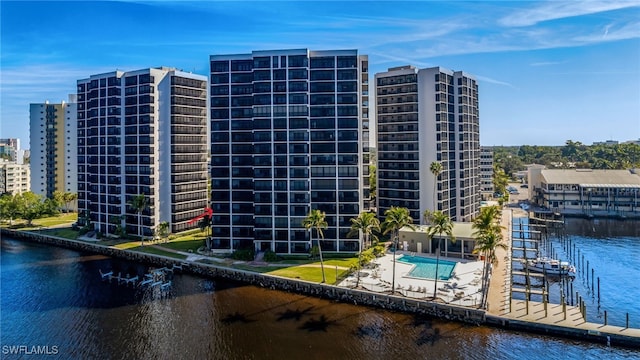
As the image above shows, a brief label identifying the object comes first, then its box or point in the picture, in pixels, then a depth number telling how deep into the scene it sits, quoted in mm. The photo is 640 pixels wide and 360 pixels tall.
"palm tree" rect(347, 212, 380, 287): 72562
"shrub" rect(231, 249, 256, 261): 85750
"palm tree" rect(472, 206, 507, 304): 60938
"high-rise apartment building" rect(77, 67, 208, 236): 108062
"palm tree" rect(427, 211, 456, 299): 64100
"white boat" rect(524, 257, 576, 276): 78438
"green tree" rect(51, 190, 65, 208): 142650
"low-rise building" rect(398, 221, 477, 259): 83938
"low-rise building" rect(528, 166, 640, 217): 137750
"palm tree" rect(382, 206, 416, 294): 68625
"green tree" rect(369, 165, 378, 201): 129125
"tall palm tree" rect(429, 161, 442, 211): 97144
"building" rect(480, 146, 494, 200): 178250
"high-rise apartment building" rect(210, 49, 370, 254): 86938
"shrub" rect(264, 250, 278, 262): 83438
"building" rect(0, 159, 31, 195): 177375
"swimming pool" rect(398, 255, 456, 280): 73312
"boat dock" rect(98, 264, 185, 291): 77231
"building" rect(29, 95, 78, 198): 161500
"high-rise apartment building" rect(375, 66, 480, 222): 103562
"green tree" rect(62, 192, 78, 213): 148138
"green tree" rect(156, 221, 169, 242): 103194
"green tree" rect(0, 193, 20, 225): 133625
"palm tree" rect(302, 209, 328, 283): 73188
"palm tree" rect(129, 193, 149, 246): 100569
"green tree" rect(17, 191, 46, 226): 132625
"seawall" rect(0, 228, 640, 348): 52125
